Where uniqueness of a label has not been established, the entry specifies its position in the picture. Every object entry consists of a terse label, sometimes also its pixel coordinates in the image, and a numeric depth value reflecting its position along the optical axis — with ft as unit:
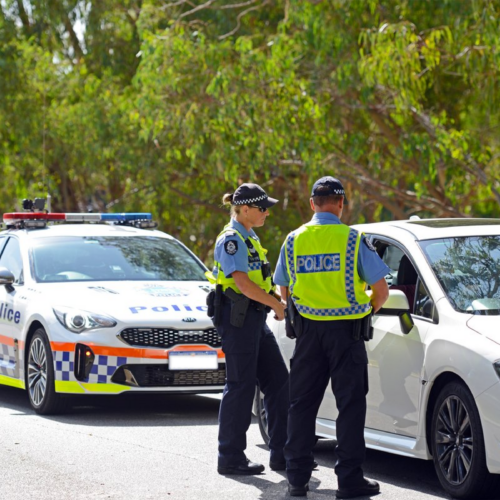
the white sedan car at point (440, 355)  38.09
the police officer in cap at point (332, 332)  39.68
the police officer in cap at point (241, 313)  44.62
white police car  59.77
